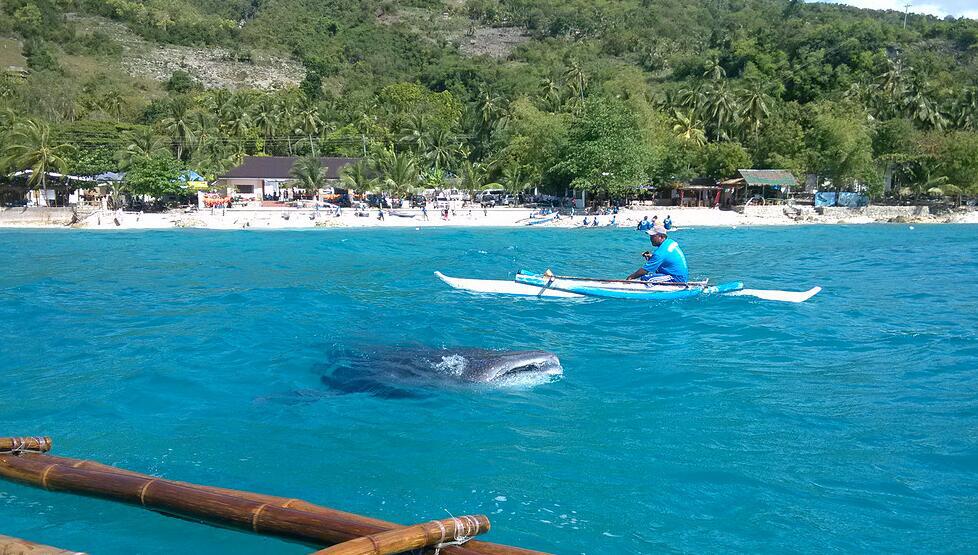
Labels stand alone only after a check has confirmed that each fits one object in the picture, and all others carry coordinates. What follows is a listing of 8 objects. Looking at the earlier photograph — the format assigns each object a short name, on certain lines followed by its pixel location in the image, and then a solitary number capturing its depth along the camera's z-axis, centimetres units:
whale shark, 1233
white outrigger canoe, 2012
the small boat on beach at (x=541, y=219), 5276
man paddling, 1989
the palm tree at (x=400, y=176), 6012
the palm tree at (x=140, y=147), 5508
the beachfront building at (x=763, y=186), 5875
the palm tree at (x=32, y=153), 5059
